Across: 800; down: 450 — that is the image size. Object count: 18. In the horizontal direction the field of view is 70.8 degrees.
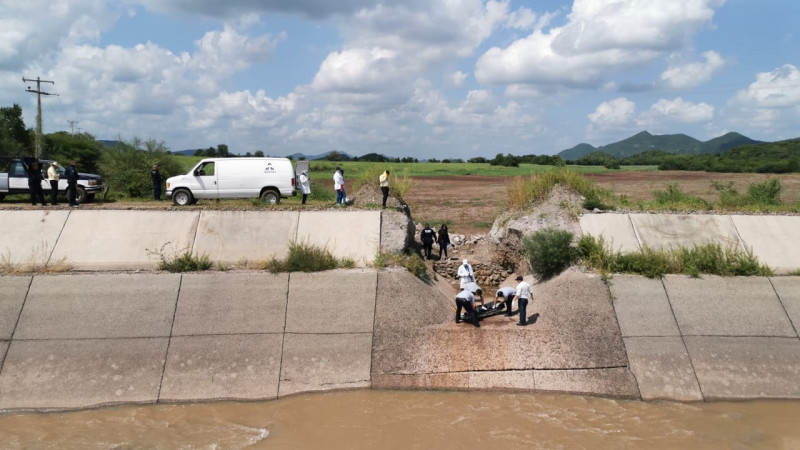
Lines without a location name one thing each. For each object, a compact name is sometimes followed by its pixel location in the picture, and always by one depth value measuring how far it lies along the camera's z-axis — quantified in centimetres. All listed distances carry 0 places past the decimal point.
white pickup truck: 2236
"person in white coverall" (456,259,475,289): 1501
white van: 2138
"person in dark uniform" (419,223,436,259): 2120
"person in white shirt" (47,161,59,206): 1958
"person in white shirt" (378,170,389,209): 1897
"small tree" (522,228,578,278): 1551
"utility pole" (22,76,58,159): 5487
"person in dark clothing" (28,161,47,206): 1933
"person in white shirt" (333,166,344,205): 1975
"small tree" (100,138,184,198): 2914
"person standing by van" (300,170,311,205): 2097
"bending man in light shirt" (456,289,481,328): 1361
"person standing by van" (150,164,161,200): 2423
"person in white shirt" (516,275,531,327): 1356
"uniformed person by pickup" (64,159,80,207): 1986
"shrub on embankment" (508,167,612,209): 1852
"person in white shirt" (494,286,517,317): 1427
